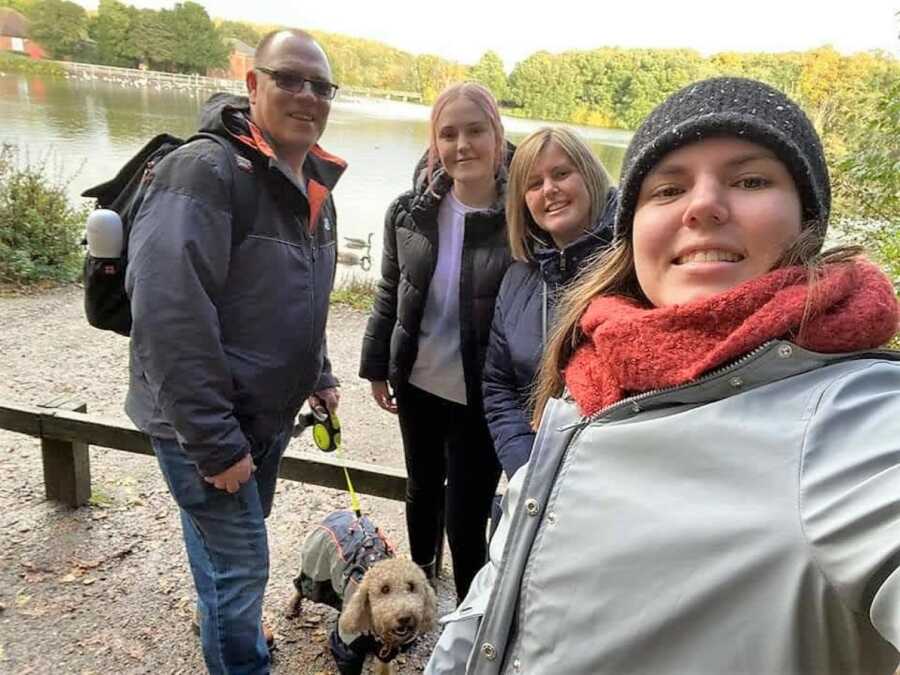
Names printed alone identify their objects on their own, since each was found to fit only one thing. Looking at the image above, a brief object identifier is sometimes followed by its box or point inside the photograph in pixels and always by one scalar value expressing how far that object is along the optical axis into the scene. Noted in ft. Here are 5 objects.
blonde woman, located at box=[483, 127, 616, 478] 6.39
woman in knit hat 2.09
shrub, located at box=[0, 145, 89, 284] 24.26
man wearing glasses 5.21
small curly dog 6.93
